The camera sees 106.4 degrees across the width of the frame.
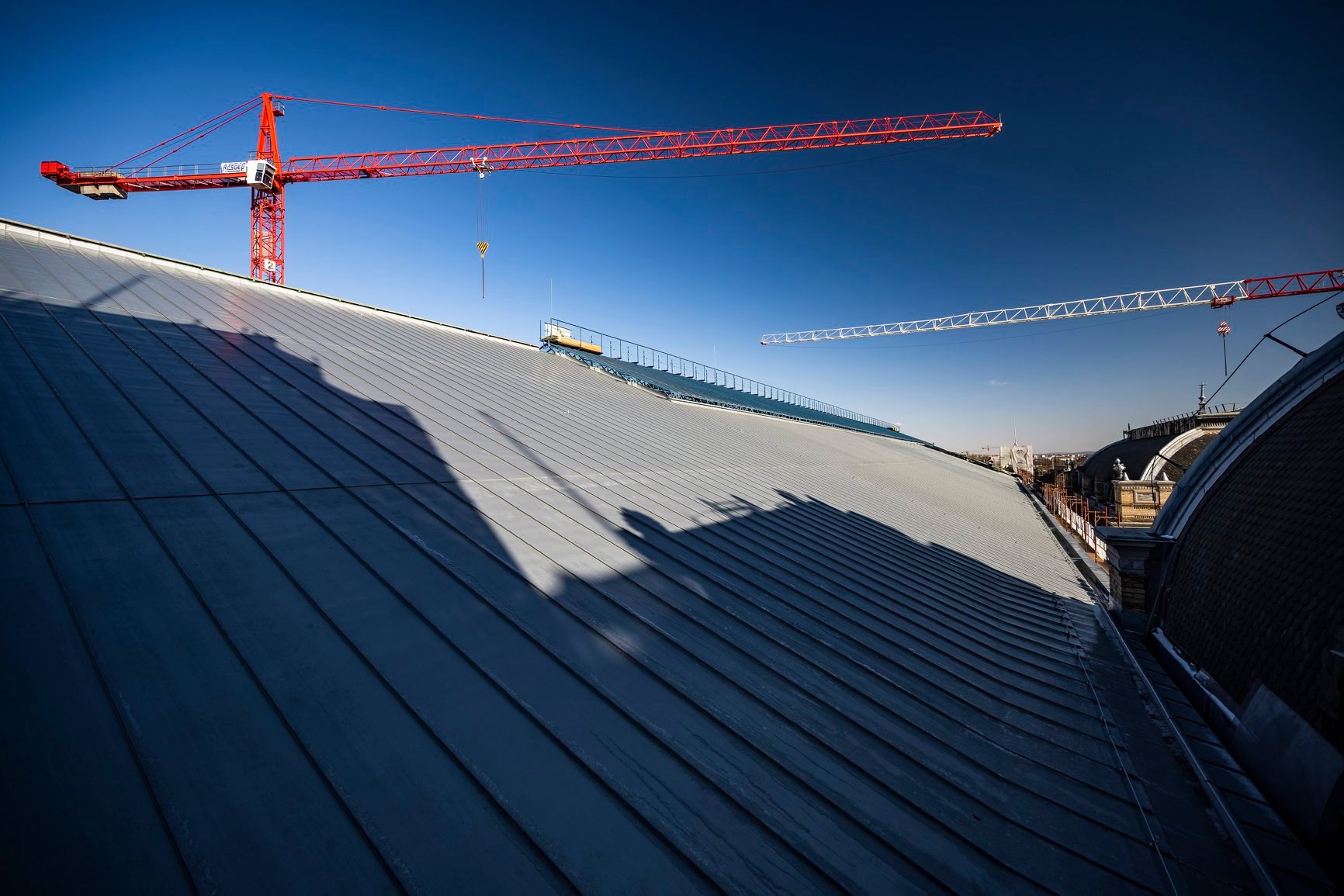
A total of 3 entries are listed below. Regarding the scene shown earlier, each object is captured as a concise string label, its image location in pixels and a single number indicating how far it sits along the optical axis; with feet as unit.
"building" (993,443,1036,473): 277.83
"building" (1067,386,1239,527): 95.30
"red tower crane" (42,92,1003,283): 132.67
